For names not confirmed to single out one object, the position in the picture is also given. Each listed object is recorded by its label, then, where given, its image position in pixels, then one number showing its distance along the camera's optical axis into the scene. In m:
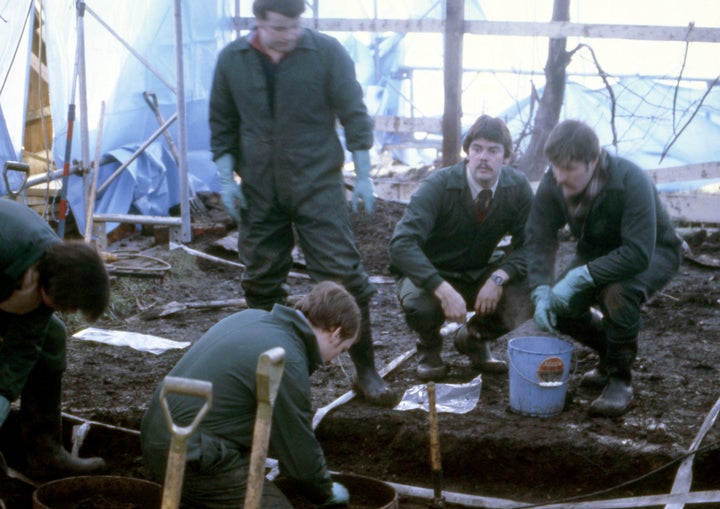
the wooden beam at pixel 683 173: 8.21
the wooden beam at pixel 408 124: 8.82
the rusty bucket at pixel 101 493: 3.24
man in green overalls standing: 4.04
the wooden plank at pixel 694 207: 8.27
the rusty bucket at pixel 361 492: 3.40
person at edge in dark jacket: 2.88
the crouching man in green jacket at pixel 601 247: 3.89
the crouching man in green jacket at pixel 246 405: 2.86
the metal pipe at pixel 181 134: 7.30
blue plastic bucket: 3.91
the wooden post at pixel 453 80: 7.50
